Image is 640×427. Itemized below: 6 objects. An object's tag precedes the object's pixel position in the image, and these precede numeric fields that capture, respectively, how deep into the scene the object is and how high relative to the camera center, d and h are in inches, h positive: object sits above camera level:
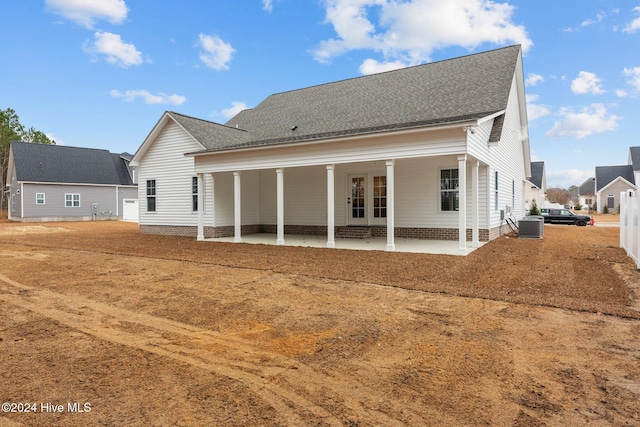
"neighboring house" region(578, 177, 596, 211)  2257.0 +93.7
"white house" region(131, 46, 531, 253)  439.0 +72.2
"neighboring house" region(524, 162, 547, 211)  1430.9 +105.4
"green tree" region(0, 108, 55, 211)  1636.3 +384.2
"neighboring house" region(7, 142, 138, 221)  1157.7 +100.3
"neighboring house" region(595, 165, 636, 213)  1769.2 +118.8
